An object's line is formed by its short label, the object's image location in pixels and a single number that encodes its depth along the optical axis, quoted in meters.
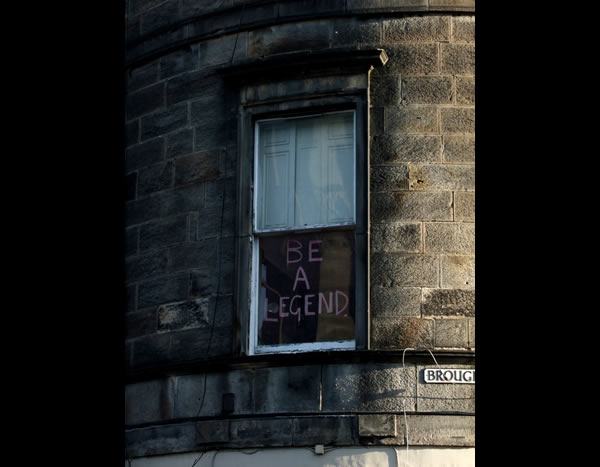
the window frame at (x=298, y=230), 12.00
